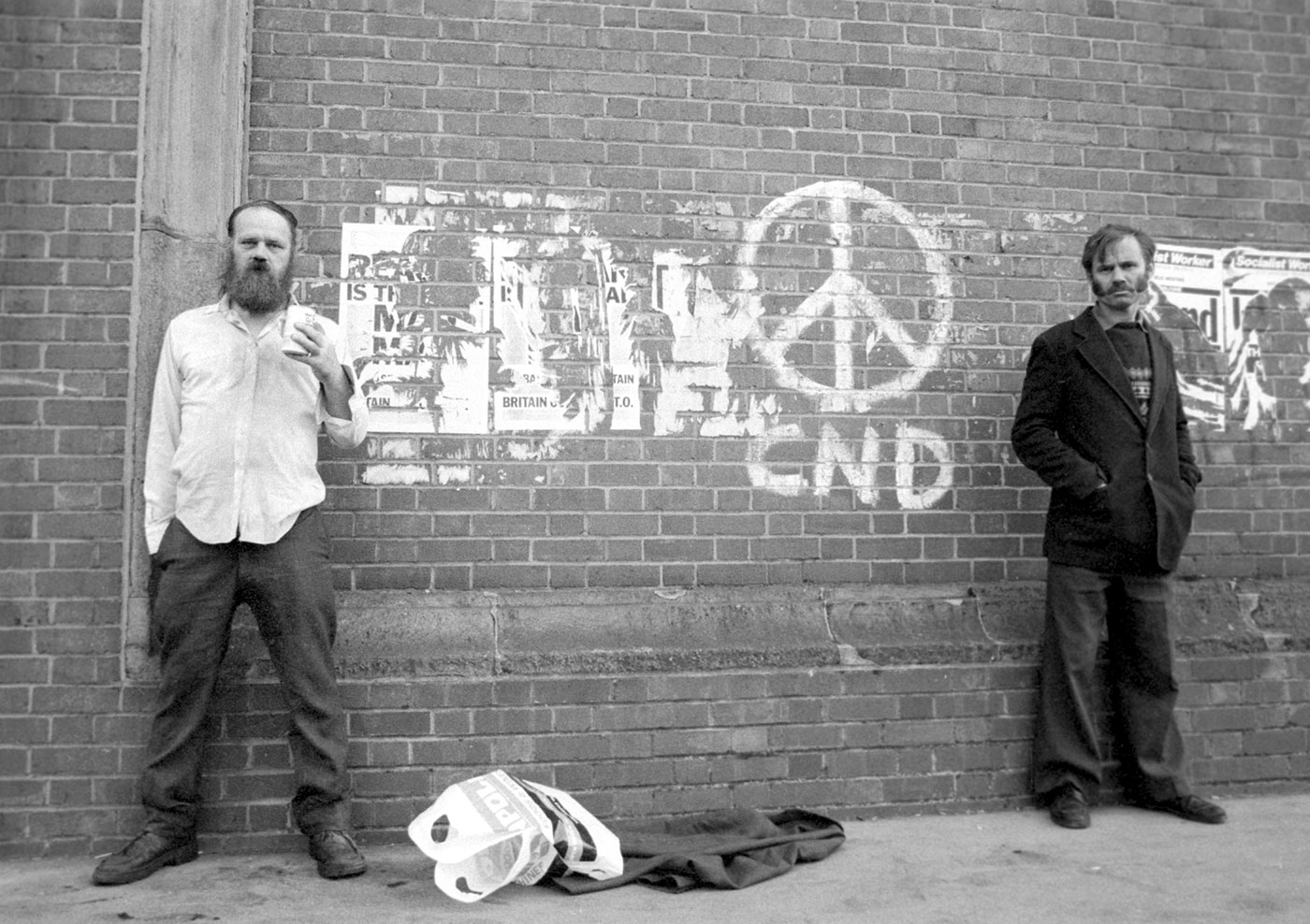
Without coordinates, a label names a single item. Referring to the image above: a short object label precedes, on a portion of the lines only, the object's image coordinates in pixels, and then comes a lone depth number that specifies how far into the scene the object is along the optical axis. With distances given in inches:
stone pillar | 154.6
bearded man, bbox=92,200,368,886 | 140.2
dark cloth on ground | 137.3
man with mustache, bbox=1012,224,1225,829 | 162.1
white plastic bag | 130.6
